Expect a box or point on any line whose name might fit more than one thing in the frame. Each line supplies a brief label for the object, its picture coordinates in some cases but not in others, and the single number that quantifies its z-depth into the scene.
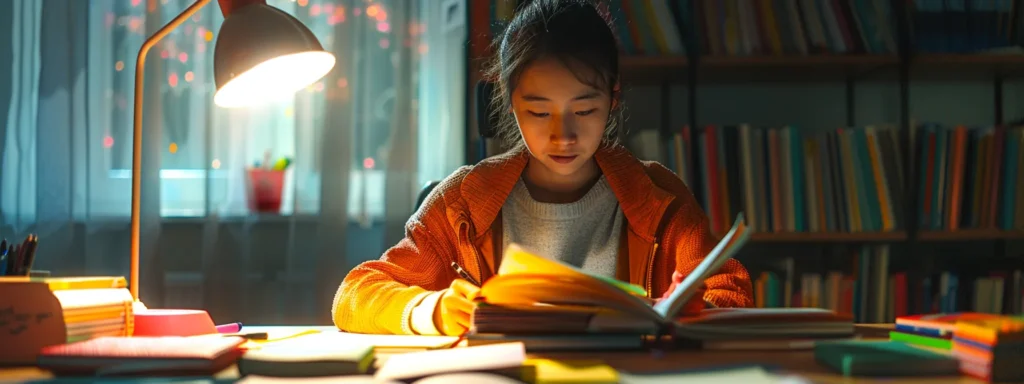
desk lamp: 0.98
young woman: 1.22
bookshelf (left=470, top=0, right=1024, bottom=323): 2.00
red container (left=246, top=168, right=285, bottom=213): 2.13
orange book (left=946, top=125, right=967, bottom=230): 1.99
